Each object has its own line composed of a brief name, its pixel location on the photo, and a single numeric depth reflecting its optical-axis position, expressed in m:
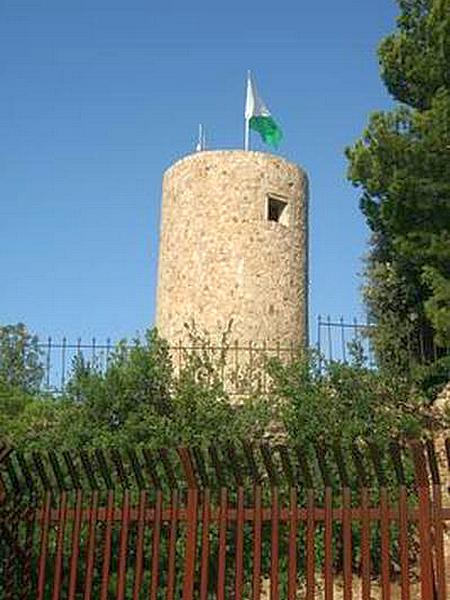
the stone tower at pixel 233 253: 14.70
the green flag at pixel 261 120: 17.53
